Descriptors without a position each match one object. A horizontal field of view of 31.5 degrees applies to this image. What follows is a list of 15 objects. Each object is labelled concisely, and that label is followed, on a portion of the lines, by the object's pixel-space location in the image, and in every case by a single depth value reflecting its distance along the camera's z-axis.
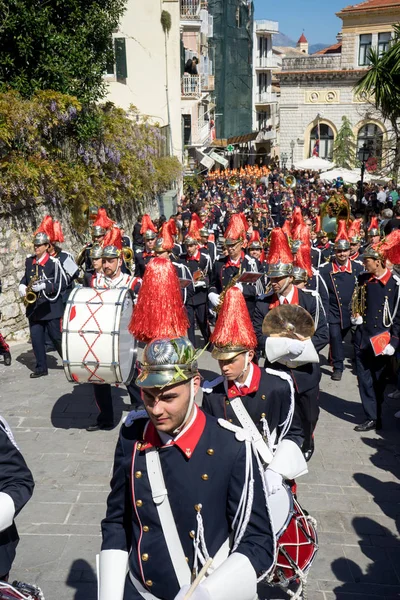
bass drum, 6.30
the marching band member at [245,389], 4.11
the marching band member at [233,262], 9.52
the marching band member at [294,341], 5.65
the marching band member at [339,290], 9.30
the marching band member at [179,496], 2.71
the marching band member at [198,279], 10.45
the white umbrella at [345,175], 29.81
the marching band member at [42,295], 9.20
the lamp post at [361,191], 22.09
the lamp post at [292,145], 54.72
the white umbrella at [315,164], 33.03
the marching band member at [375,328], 7.38
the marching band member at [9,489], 2.96
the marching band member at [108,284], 7.44
